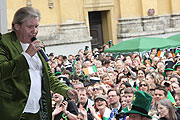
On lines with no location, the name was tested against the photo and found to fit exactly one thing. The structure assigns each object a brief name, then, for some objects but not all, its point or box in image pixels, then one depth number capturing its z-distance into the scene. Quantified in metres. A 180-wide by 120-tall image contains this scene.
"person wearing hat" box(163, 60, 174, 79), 11.51
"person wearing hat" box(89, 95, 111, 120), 7.55
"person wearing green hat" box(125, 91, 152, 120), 5.26
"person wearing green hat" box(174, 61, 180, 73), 11.87
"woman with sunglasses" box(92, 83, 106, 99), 9.14
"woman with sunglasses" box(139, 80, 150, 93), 9.16
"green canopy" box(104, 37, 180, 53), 17.84
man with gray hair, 3.82
